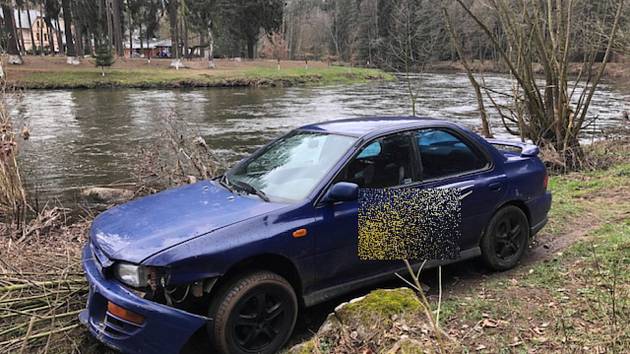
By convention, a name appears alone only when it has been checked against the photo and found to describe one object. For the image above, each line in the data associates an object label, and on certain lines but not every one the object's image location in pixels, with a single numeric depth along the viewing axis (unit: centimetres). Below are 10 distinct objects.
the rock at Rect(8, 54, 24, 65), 3875
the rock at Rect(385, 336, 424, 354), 296
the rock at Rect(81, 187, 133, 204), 946
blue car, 348
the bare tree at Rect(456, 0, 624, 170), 993
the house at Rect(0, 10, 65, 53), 8412
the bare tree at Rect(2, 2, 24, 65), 3875
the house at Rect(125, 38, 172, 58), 8653
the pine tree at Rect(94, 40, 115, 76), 3875
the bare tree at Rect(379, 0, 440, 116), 1168
